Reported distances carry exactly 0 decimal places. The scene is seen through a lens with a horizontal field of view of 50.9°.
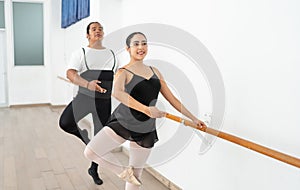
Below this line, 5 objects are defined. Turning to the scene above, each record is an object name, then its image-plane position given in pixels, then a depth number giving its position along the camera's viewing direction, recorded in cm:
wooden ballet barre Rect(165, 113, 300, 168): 155
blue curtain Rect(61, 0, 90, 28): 474
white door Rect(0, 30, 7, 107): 730
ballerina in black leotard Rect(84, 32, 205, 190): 214
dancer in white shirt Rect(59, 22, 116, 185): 292
